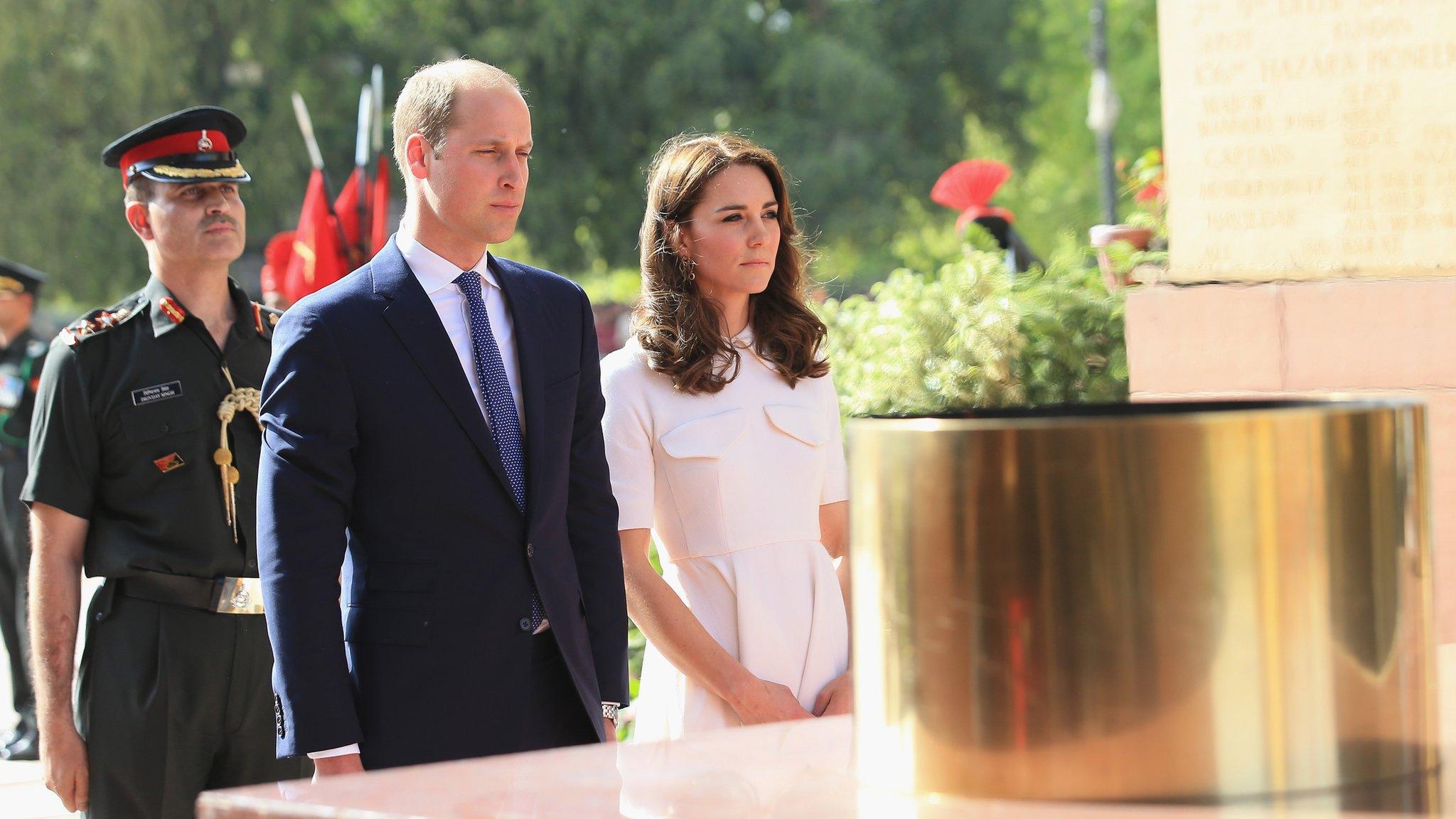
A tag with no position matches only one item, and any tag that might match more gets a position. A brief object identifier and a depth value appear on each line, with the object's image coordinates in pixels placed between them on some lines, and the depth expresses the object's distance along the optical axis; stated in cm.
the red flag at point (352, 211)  2112
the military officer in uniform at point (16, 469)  1501
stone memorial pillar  670
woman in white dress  663
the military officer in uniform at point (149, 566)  704
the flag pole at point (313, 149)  2070
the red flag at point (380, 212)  2094
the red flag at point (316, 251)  2025
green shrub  1324
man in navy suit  532
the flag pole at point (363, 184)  2102
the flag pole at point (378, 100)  2145
